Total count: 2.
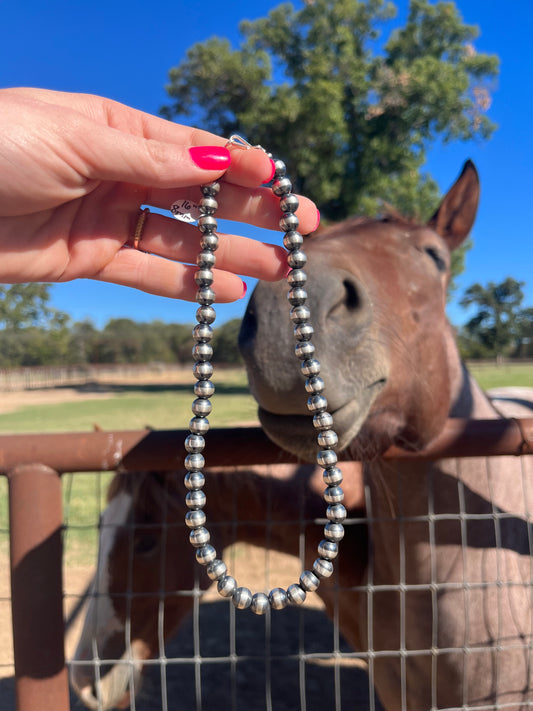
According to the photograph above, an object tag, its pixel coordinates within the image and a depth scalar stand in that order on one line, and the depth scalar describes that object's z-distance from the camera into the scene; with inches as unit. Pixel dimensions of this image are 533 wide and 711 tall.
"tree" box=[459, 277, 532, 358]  1600.6
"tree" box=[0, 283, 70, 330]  1104.8
